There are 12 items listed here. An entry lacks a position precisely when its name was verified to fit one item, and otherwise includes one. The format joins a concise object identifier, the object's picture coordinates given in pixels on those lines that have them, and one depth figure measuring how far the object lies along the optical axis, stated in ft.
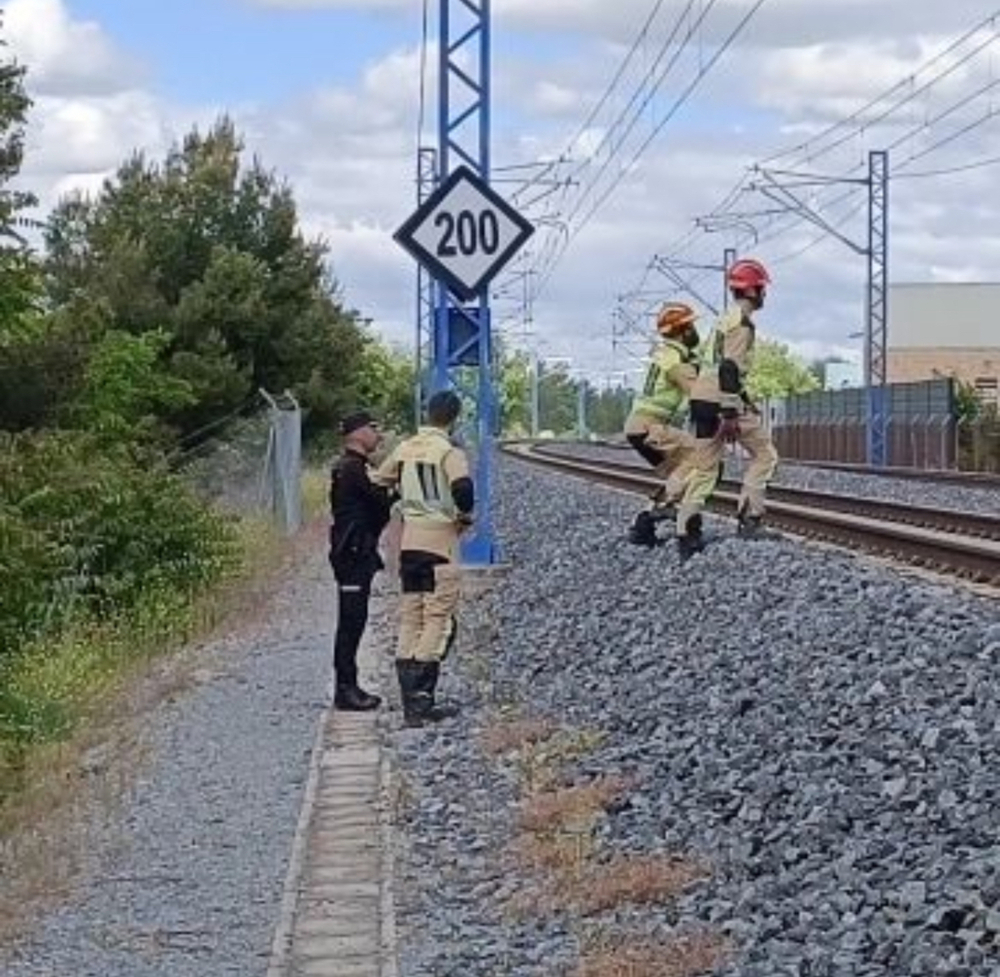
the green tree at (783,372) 512.22
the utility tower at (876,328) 222.89
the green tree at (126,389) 110.52
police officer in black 47.70
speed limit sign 66.95
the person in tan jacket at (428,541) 45.78
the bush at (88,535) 59.67
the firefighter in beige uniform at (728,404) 56.13
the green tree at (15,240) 88.04
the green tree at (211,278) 161.17
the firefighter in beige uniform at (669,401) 62.03
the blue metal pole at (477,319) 78.79
